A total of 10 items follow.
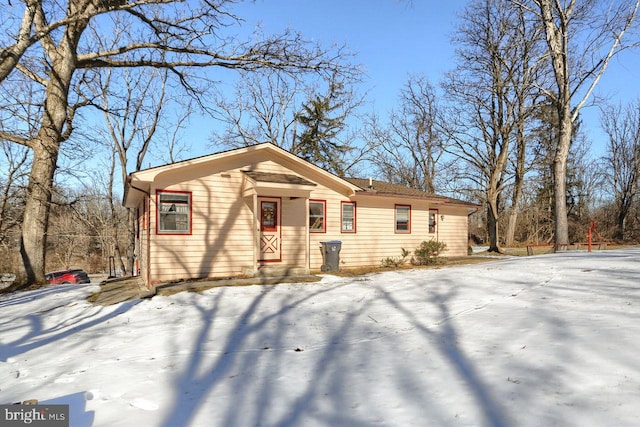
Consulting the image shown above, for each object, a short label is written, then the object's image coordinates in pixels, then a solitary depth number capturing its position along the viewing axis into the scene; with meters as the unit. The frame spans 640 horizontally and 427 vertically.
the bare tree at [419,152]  32.59
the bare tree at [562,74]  17.38
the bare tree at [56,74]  11.91
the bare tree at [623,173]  32.16
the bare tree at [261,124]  29.98
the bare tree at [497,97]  22.33
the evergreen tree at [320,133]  30.45
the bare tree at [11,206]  12.11
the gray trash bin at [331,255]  13.27
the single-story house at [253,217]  11.12
